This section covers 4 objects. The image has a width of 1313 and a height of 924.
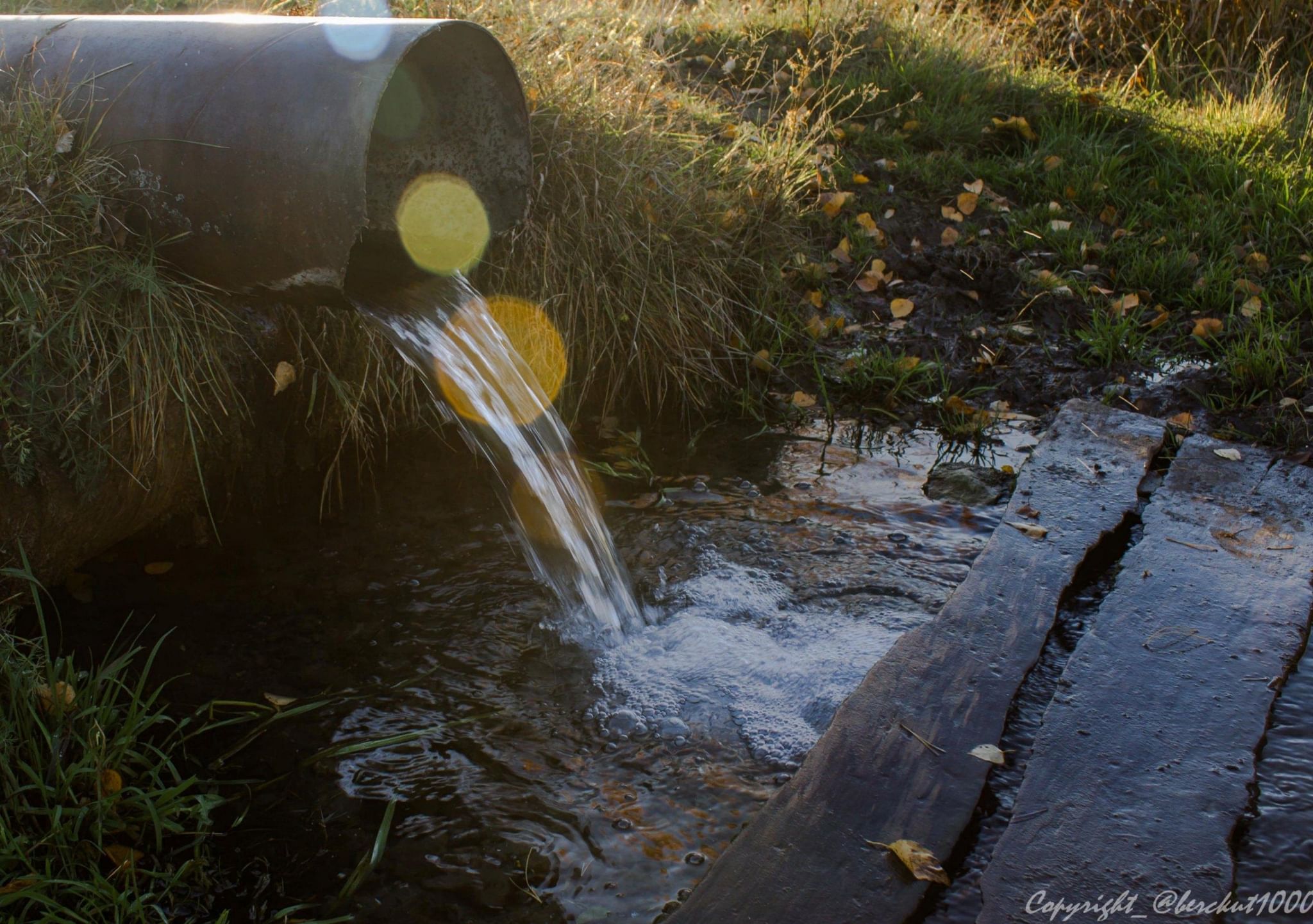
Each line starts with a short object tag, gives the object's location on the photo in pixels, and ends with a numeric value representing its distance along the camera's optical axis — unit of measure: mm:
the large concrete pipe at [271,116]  2283
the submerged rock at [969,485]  2992
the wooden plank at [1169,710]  1669
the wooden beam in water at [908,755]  1613
